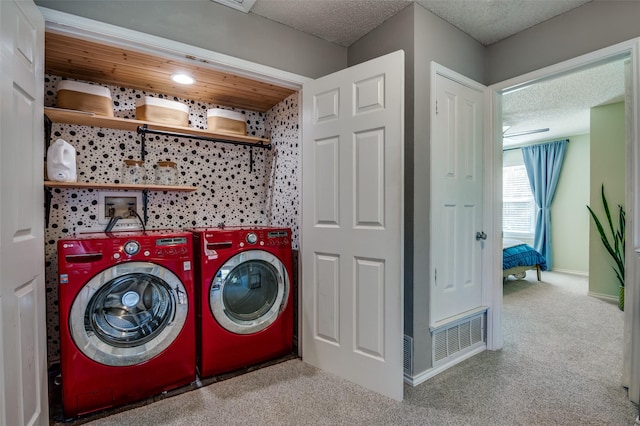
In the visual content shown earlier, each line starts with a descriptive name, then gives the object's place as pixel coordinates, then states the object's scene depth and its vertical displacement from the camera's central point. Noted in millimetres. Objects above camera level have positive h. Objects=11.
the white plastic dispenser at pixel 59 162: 1926 +315
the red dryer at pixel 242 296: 2059 -639
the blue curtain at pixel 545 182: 5688 +490
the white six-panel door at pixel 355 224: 1819 -99
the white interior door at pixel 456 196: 2166 +89
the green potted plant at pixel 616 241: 3671 -427
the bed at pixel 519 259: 4356 -784
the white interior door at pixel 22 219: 1136 -34
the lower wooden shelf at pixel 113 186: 1933 +170
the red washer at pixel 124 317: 1646 -640
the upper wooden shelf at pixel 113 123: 1968 +632
